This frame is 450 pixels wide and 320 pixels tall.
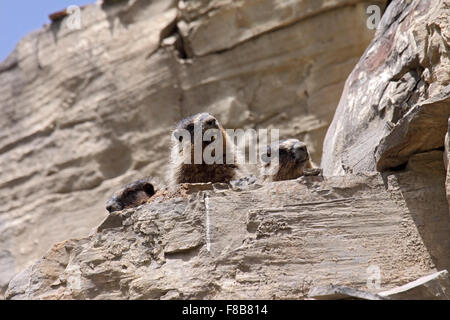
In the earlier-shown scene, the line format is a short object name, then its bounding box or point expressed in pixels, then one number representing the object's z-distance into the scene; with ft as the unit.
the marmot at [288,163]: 24.13
